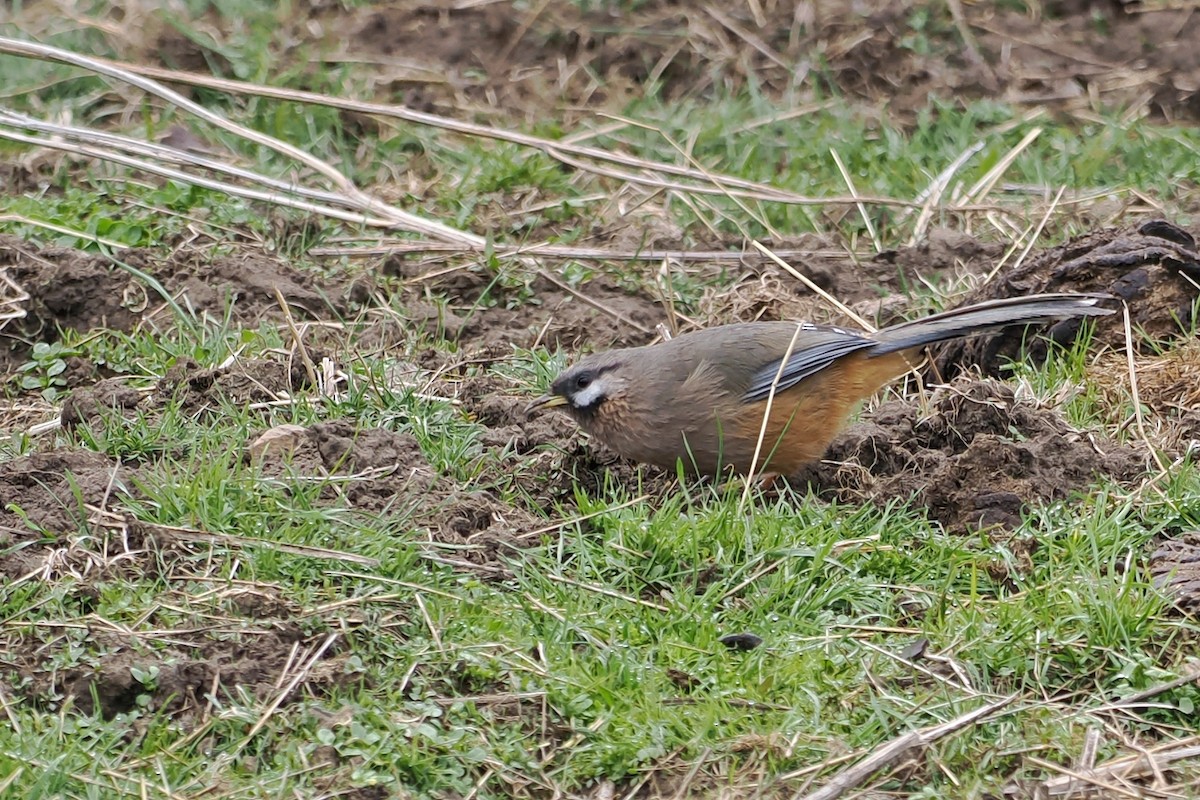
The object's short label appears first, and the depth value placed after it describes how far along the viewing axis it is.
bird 11.18
